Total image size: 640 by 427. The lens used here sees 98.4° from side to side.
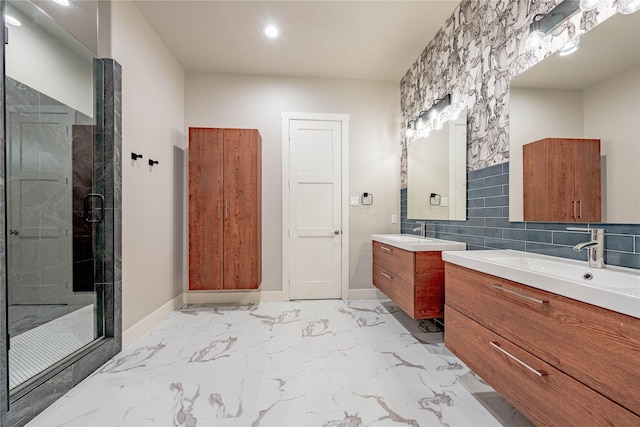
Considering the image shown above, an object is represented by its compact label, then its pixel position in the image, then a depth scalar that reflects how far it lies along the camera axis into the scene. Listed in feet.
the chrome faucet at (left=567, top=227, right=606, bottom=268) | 4.05
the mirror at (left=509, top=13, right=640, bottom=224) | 3.76
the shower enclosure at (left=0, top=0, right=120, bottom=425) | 5.21
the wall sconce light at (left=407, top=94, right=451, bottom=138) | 8.28
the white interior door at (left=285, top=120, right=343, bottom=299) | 11.19
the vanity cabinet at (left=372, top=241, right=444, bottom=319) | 7.00
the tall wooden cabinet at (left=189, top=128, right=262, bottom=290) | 9.58
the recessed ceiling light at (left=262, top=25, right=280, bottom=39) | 8.36
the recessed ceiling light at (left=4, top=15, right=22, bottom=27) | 4.83
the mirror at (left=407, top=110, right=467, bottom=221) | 7.55
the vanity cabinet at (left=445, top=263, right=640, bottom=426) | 2.58
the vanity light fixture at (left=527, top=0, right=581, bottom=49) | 4.47
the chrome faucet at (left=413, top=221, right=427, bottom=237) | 9.46
